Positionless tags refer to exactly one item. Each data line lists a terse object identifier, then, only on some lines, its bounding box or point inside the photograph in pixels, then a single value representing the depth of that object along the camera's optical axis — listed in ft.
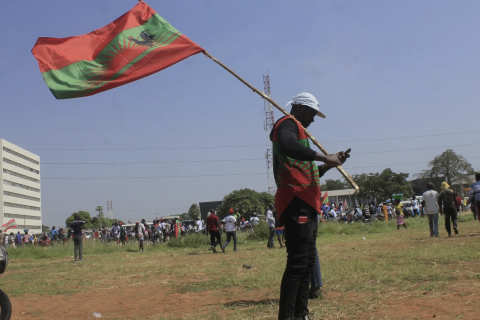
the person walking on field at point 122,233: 97.99
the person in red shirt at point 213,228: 57.62
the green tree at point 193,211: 387.14
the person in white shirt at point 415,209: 121.68
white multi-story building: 329.11
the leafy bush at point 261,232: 72.18
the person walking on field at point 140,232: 74.79
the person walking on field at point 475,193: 38.29
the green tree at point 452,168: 242.17
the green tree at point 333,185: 380.33
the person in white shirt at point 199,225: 108.64
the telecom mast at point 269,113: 191.67
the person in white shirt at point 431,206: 45.78
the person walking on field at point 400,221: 75.00
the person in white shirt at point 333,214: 117.29
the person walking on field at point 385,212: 108.68
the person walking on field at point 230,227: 57.72
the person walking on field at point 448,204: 43.98
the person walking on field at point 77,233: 54.54
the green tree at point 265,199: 221.66
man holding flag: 11.83
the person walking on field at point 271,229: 58.03
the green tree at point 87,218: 385.50
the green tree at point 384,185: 215.51
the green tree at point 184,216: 432.99
